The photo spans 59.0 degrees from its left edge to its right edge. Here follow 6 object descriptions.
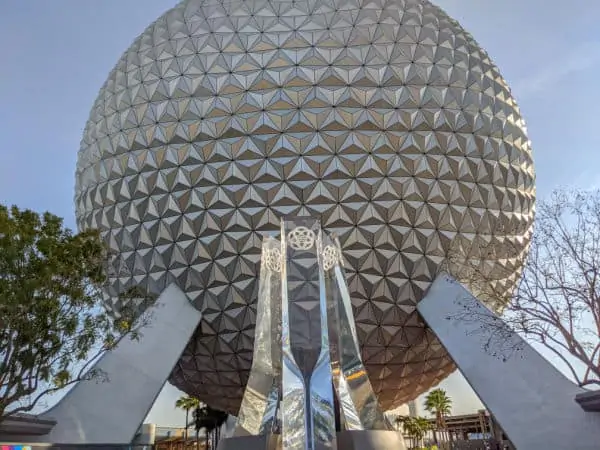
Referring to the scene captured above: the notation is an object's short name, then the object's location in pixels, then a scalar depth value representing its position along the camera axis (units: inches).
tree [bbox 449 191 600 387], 424.2
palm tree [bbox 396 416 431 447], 1984.5
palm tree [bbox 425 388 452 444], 2022.6
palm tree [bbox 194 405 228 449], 1307.8
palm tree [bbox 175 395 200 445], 1664.0
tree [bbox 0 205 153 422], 428.5
